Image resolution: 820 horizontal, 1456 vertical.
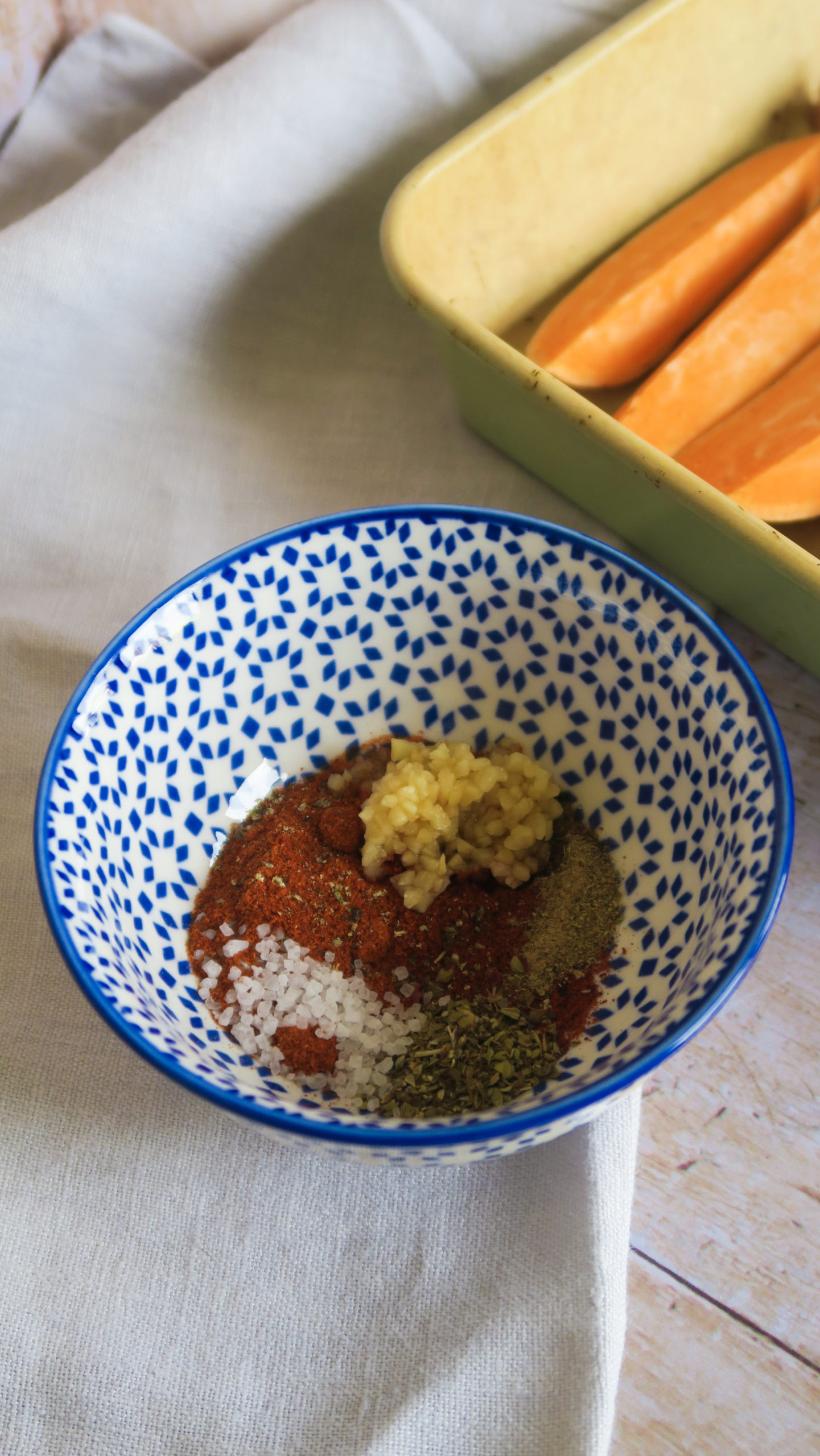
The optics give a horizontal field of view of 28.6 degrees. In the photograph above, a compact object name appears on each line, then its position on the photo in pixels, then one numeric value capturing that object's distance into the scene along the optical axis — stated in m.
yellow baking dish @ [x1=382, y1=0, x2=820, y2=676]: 0.32
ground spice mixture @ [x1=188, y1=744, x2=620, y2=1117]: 0.29
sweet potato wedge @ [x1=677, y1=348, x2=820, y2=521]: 0.34
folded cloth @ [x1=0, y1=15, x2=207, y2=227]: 0.45
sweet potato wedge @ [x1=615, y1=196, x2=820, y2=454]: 0.36
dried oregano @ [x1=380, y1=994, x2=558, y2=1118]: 0.28
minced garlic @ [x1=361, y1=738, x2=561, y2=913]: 0.31
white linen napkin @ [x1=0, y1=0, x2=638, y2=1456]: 0.28
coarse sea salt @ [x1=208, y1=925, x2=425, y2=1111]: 0.29
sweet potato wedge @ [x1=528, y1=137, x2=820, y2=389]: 0.37
